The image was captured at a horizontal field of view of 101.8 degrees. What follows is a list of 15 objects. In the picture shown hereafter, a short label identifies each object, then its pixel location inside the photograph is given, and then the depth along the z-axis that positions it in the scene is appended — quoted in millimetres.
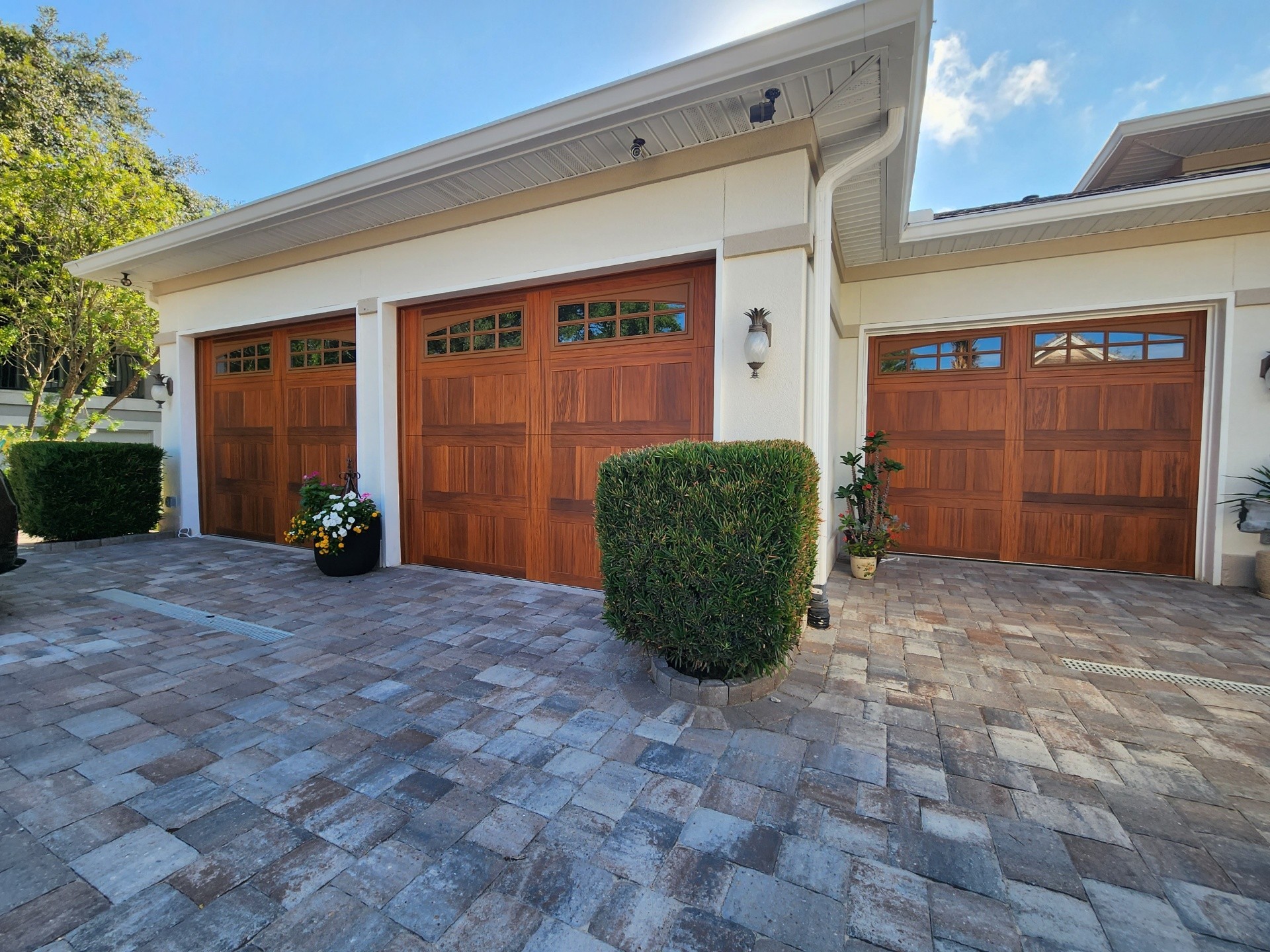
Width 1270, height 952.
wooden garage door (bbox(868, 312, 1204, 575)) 4684
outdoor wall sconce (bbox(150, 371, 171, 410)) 6562
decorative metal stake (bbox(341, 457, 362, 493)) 5062
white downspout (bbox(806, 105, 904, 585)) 3422
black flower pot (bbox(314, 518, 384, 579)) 4723
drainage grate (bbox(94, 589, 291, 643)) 3367
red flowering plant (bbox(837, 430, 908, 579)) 4801
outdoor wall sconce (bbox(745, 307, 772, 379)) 3312
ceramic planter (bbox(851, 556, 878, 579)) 4758
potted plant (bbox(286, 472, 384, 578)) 4645
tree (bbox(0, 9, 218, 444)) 6703
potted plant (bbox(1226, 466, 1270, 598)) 4113
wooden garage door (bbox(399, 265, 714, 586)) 3953
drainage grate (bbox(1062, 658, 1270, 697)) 2576
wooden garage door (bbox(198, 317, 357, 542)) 5578
